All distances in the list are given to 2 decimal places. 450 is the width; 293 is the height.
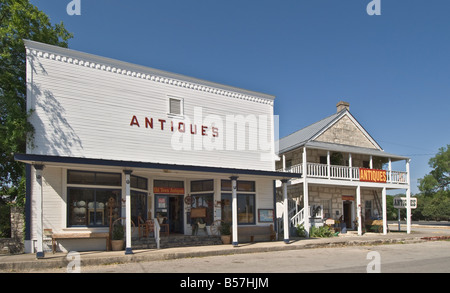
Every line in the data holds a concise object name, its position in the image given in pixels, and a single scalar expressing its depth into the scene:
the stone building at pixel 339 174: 22.78
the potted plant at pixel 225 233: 16.79
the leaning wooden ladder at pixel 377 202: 27.36
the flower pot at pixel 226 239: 16.78
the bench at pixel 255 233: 18.03
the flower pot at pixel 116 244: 14.08
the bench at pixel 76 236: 13.23
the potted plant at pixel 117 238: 14.09
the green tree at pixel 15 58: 15.59
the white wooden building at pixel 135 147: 13.74
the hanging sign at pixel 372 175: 24.12
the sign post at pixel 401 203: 26.66
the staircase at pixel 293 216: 22.20
